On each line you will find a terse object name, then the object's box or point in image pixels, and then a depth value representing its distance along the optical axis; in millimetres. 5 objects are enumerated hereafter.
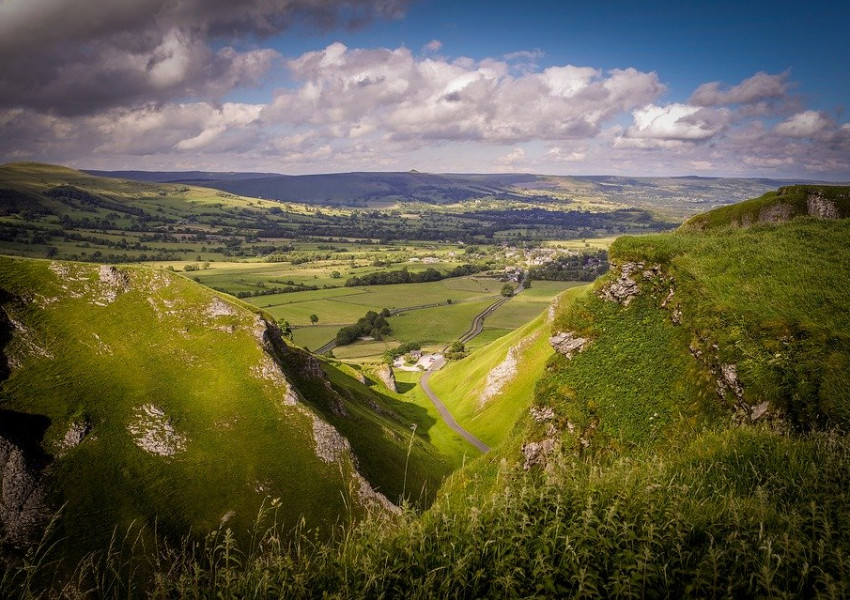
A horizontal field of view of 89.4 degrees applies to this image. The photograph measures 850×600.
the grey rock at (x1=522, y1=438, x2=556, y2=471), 32500
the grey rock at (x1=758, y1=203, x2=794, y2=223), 51062
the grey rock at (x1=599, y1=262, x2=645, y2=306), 37219
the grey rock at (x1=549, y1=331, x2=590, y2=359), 36781
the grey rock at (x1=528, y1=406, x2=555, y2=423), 34625
